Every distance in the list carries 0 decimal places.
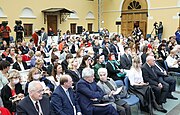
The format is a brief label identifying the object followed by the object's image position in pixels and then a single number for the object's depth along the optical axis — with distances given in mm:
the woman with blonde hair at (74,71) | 5165
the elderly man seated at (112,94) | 4156
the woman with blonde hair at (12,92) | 3605
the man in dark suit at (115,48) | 9569
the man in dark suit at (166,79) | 5849
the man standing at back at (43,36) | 13375
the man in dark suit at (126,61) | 6970
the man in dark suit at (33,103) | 2924
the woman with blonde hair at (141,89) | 4895
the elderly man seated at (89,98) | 3895
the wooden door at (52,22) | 18453
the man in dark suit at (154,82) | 5272
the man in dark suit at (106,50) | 8963
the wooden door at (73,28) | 19750
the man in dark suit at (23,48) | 9609
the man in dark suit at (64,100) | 3520
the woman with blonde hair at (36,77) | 4159
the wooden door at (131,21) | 19406
